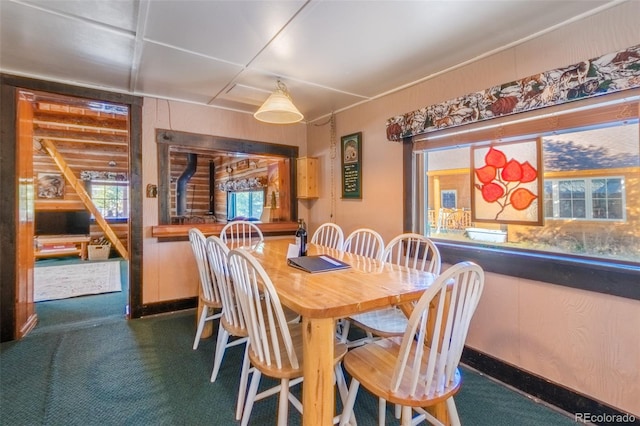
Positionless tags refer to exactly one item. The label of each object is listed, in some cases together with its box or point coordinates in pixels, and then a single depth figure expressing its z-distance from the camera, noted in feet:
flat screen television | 20.48
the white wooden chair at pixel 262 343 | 4.25
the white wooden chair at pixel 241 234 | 10.00
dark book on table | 5.97
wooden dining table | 3.88
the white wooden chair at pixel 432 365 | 3.62
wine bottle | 7.23
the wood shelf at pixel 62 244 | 19.62
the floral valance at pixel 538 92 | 4.78
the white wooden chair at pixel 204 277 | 6.93
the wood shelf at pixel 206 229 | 10.16
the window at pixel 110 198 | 22.03
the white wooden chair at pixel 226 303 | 5.36
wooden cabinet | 12.46
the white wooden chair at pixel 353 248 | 7.00
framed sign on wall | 10.59
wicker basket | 19.81
